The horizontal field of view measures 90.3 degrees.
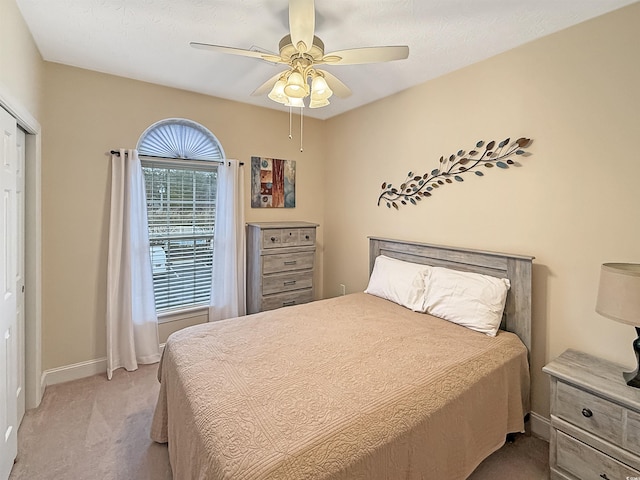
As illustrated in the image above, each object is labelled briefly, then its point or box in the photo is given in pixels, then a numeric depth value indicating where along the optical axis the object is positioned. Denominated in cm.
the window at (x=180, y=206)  319
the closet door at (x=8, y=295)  167
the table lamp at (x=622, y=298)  150
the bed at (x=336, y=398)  115
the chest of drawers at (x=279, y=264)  334
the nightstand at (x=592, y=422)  154
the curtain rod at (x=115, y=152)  286
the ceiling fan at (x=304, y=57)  163
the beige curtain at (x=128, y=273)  287
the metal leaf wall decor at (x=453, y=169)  234
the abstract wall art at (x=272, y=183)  369
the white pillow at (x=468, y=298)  217
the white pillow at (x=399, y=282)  263
